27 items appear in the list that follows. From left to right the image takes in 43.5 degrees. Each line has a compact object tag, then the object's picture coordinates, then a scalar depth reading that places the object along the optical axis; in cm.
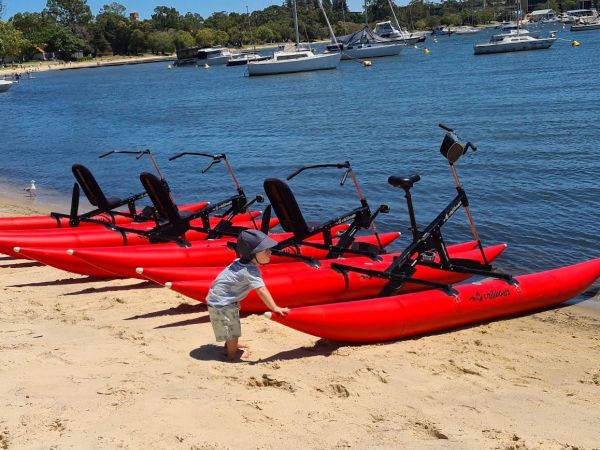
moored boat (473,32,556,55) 7181
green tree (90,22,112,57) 14950
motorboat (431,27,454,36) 14775
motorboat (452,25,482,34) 15250
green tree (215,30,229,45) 14625
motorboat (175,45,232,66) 10824
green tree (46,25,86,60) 13750
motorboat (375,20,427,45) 9281
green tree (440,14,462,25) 16609
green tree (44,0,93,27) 15800
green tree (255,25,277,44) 14838
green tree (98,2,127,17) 16508
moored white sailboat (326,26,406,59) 8175
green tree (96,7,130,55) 14912
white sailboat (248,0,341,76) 6744
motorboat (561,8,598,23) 12066
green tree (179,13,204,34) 15925
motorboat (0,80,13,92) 7138
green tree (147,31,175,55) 14720
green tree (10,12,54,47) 13625
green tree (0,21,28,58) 10869
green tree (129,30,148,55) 14688
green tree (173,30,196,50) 14400
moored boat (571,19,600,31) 11222
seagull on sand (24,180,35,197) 2016
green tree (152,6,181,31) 16675
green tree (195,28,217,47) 14400
